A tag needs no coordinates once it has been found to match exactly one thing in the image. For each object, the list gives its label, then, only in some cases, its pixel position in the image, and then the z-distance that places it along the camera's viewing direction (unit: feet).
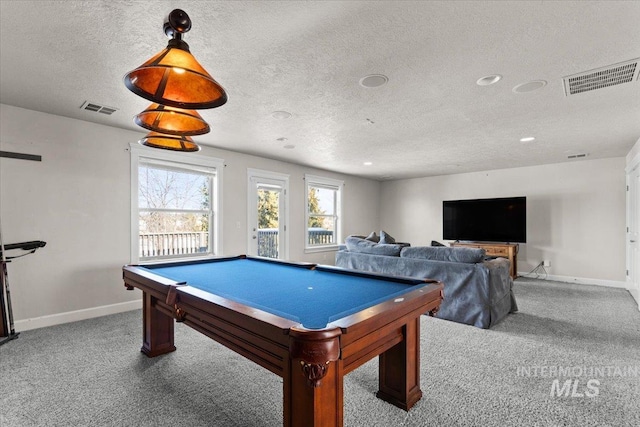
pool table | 4.12
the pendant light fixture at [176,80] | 4.30
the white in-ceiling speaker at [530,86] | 8.62
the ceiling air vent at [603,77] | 7.75
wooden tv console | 19.74
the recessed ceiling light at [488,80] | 8.33
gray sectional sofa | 11.10
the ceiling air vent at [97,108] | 10.53
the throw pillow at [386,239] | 15.24
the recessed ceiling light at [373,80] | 8.37
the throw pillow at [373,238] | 16.10
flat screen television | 20.22
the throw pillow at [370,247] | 13.68
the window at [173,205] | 14.01
